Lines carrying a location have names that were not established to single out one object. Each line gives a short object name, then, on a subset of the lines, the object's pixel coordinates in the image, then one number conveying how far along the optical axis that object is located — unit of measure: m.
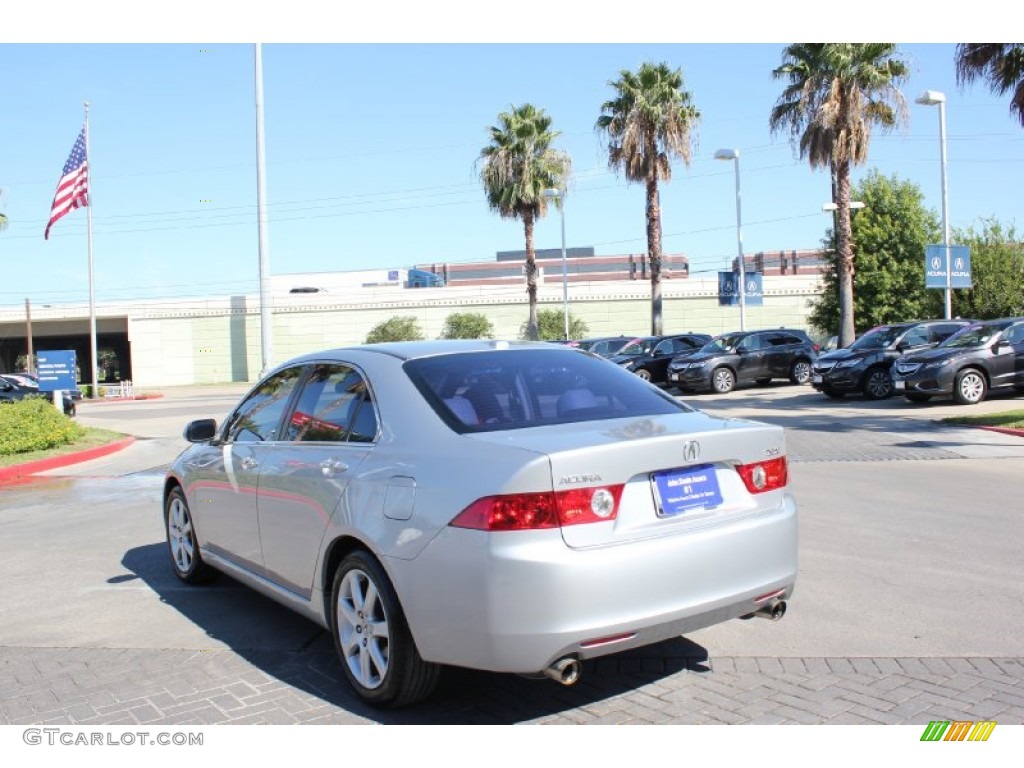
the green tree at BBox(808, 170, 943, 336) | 42.72
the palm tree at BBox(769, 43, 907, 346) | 28.00
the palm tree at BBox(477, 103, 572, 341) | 41.56
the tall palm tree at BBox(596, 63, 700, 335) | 34.72
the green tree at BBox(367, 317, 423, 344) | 57.16
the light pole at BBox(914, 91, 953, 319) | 24.33
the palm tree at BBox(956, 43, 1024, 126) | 16.83
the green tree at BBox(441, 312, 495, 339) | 57.50
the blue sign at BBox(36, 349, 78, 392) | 21.17
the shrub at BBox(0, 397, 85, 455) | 15.26
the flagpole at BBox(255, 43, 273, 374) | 19.69
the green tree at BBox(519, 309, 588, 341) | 56.53
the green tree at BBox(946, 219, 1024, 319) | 37.72
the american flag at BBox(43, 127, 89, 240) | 31.58
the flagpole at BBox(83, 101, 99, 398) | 42.50
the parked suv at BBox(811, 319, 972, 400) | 20.67
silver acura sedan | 3.60
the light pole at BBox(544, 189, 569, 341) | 41.53
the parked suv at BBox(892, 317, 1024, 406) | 18.19
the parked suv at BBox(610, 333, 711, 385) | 28.22
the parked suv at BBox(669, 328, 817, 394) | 25.78
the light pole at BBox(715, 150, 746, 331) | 33.47
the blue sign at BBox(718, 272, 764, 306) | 33.78
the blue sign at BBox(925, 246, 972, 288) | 23.75
